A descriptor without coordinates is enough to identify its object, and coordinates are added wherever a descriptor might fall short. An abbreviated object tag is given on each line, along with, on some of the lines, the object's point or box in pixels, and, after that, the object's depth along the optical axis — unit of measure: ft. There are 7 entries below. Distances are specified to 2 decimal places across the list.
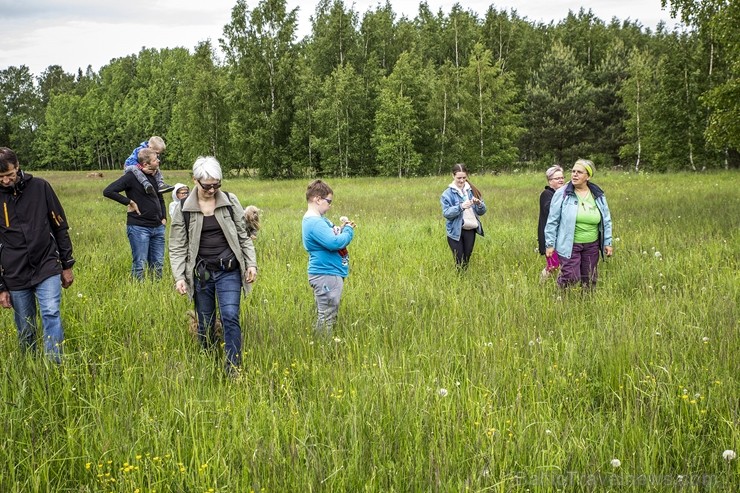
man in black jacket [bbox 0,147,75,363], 14.96
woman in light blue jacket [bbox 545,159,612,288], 22.11
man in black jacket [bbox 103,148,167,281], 25.16
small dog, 17.04
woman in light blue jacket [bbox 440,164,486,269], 26.40
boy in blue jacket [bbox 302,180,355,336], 17.74
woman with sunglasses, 15.65
